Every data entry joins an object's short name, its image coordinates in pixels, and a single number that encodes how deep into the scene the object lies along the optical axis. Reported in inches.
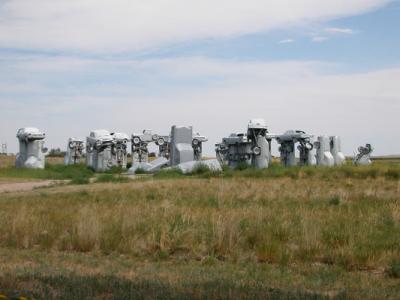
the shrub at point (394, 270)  366.1
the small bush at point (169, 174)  1413.6
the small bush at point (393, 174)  1323.8
